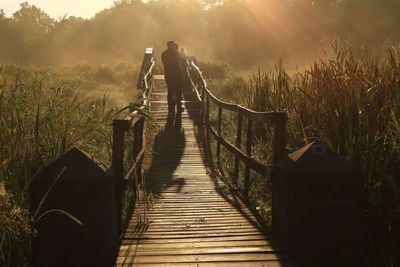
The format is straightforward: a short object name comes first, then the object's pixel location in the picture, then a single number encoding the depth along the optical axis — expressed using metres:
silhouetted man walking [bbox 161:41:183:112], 11.69
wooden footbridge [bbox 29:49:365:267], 3.68
